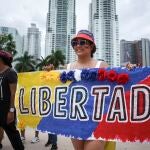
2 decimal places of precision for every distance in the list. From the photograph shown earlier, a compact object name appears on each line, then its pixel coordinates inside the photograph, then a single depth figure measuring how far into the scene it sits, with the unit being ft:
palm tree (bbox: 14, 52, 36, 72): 100.01
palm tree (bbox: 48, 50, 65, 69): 96.77
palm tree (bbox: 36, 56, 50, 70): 95.97
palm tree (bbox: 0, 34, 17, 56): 53.88
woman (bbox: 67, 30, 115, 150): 5.76
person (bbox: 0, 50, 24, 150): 7.67
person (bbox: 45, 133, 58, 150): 11.70
